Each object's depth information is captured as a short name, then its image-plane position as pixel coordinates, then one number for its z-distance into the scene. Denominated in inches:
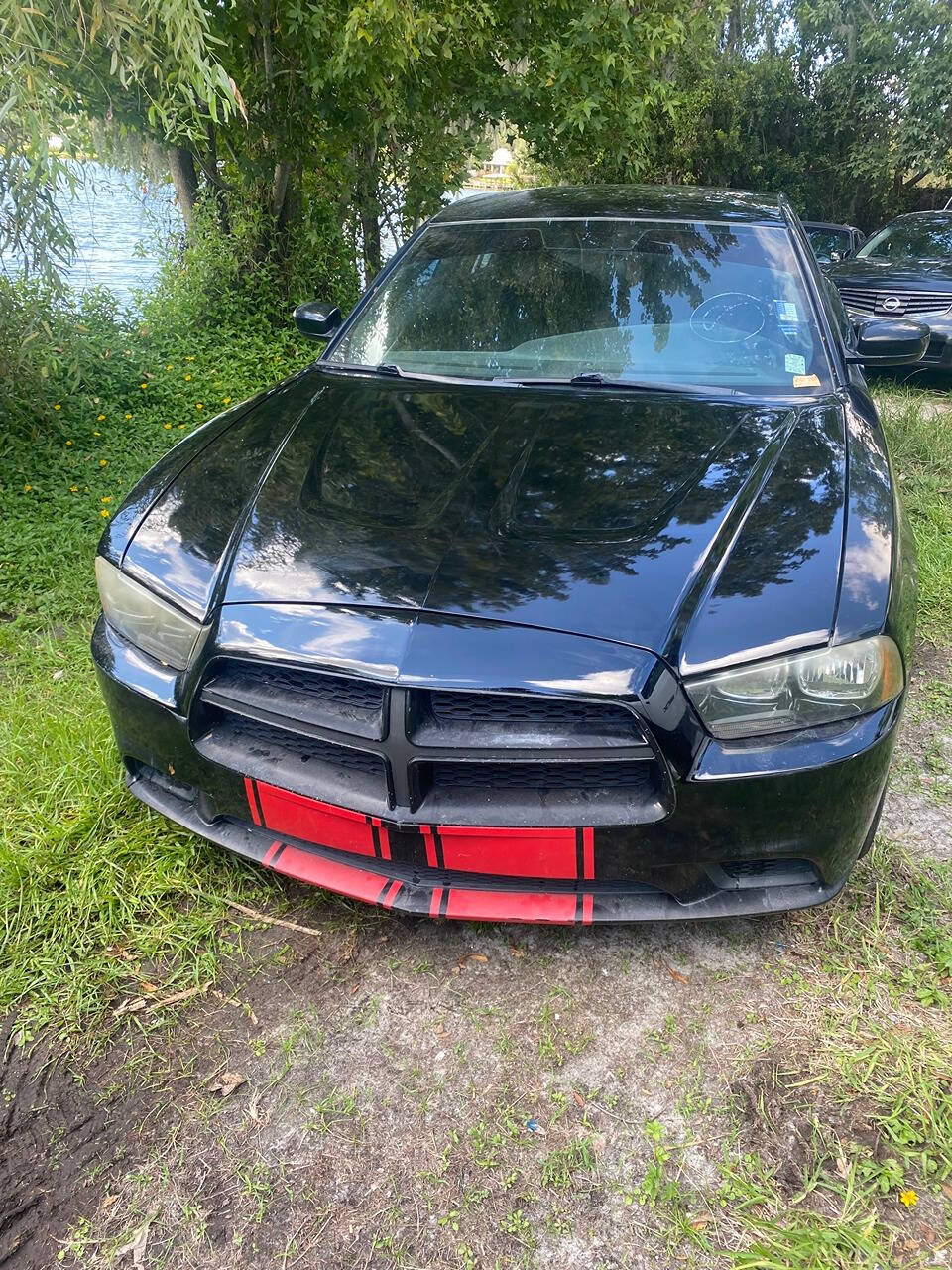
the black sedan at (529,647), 67.6
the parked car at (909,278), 259.6
